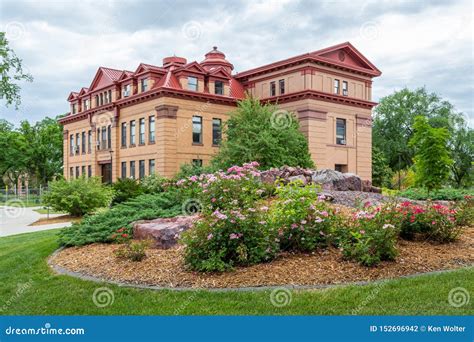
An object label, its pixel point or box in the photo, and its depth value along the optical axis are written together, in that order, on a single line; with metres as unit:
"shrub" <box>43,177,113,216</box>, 23.36
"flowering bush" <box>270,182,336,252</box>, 8.34
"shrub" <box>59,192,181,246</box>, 11.29
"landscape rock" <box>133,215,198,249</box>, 9.88
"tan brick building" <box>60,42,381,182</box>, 34.69
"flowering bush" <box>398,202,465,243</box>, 9.12
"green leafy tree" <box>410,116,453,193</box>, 22.33
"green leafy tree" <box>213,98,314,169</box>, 29.28
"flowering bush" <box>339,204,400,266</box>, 7.53
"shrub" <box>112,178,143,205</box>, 23.78
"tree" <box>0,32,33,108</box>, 23.61
